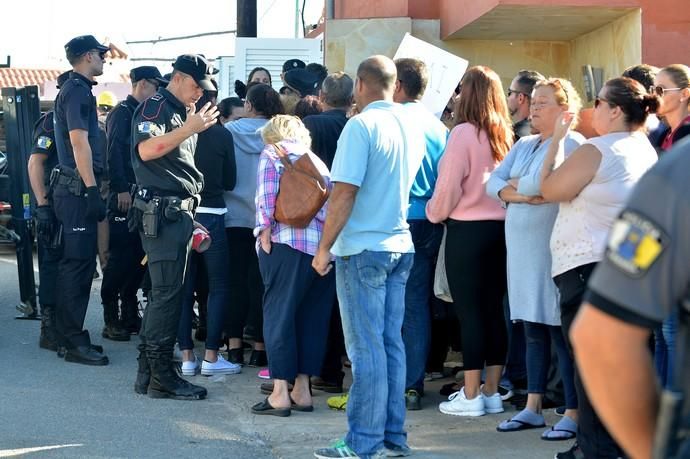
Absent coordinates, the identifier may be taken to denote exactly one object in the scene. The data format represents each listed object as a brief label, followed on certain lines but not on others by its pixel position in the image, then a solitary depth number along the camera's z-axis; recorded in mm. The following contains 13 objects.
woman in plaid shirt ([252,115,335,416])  10502
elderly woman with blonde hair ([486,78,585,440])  9560
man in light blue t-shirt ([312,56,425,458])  8583
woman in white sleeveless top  8010
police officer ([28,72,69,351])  13439
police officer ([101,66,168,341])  14458
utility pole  33102
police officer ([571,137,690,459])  3095
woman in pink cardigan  10348
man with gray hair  11862
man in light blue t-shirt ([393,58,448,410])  10795
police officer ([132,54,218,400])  10962
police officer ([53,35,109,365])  12916
